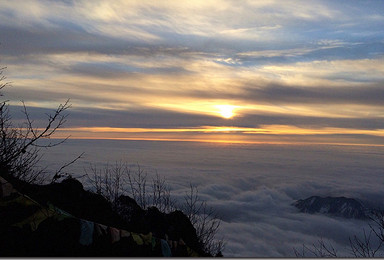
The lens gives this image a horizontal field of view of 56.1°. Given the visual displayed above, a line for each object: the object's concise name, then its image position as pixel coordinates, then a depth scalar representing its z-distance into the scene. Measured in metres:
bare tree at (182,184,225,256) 14.95
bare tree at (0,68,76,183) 7.54
